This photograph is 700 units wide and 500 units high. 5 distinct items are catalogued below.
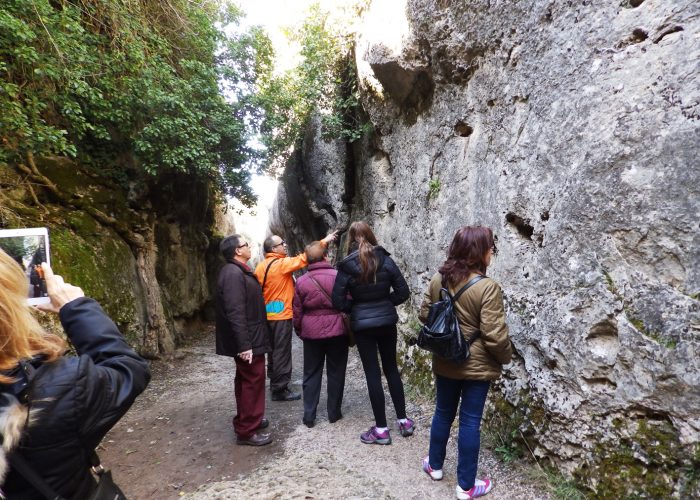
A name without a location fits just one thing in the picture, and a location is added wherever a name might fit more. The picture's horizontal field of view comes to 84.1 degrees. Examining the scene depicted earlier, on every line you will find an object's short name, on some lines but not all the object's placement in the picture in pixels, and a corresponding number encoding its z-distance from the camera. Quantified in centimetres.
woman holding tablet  118
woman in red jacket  458
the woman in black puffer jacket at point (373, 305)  400
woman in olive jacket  290
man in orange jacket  538
